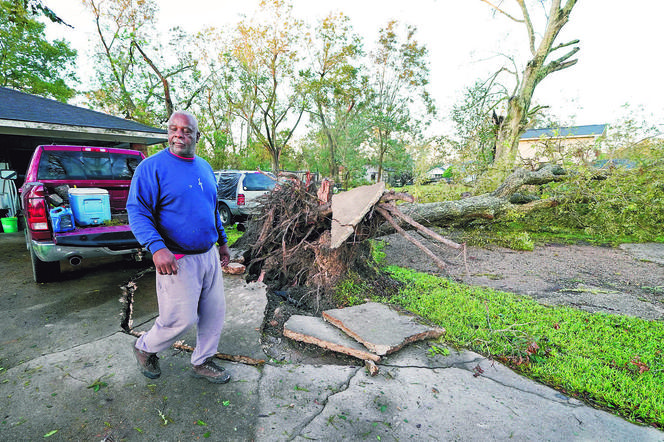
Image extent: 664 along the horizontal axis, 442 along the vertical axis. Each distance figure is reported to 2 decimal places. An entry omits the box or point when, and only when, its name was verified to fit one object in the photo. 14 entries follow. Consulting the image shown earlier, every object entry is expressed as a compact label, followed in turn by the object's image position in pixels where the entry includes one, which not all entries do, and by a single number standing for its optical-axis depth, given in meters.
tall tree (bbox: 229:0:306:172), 18.52
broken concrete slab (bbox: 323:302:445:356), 2.46
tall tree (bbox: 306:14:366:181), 20.03
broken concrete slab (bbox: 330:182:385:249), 2.86
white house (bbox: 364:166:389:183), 32.00
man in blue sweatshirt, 1.83
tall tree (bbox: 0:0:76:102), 17.30
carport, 6.91
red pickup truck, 3.42
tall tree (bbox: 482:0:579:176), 11.56
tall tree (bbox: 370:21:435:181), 23.47
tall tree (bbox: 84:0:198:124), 16.67
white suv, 8.28
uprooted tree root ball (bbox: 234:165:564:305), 3.20
